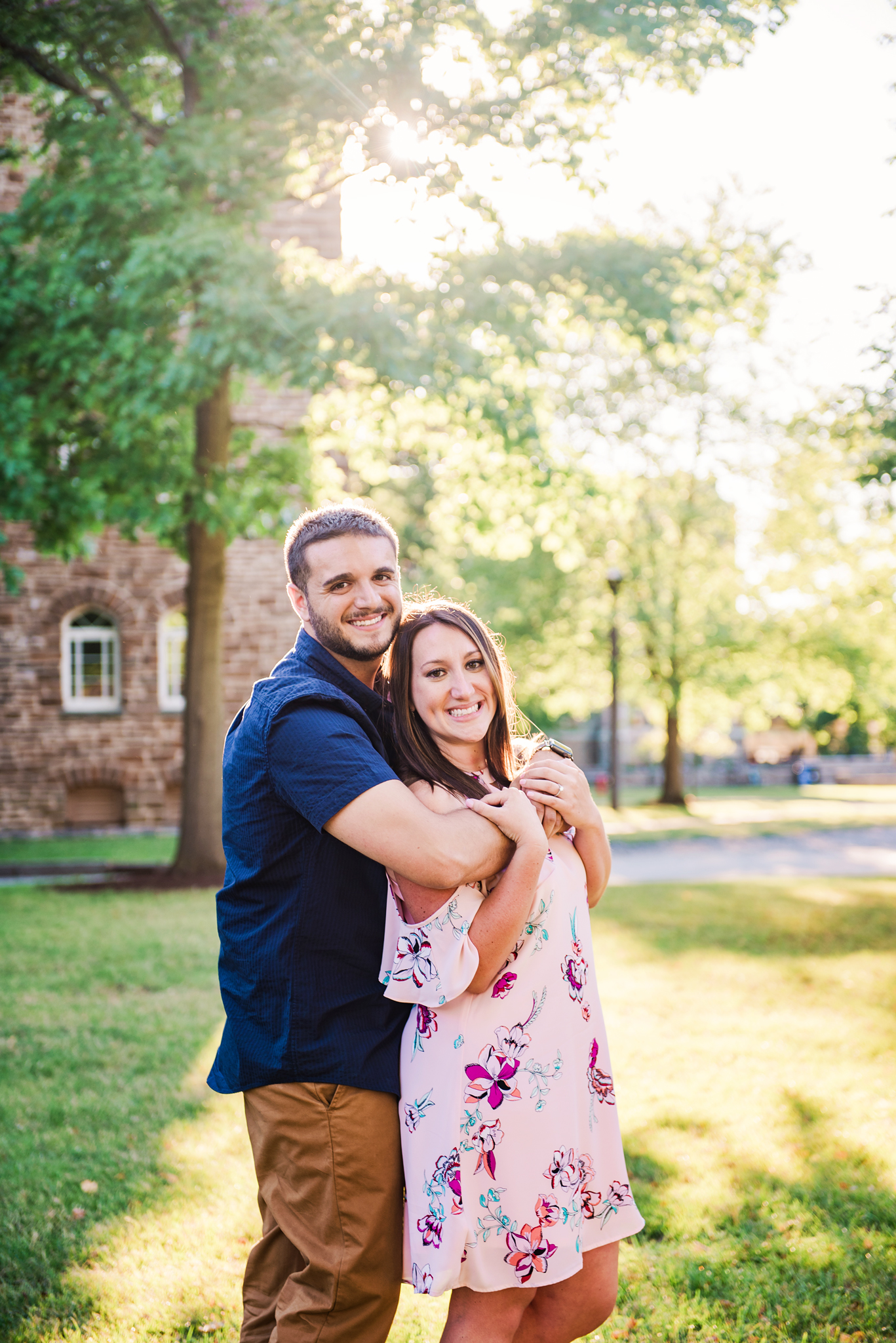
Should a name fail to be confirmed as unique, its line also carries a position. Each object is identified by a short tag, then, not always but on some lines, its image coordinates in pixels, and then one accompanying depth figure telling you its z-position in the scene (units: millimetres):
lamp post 20719
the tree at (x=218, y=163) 9500
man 2225
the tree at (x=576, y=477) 11094
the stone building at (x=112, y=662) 19219
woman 2299
